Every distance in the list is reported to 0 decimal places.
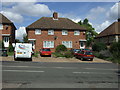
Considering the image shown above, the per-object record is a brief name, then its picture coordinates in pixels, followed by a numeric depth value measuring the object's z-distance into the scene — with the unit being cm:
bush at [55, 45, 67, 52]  2255
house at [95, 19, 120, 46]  2902
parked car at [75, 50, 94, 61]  1558
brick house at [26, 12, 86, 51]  2445
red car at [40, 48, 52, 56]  1825
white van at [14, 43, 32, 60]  1349
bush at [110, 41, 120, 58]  1684
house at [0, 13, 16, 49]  2395
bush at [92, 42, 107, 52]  2254
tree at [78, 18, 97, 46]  4208
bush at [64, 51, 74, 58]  1751
